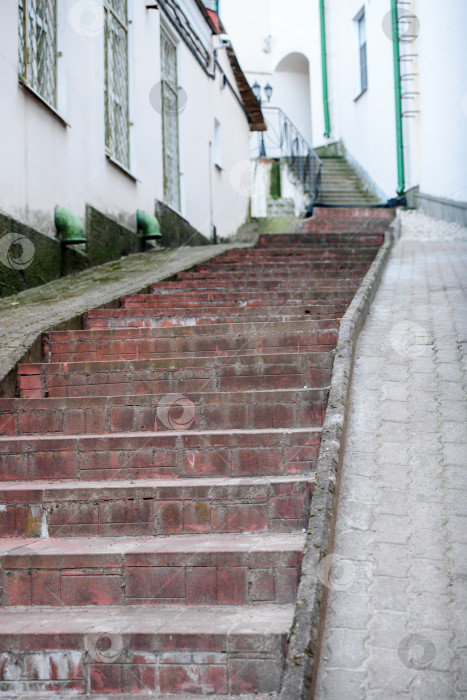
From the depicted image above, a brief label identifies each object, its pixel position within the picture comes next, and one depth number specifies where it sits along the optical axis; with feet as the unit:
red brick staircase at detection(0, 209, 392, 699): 10.58
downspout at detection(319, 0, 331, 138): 76.59
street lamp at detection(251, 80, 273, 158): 70.48
